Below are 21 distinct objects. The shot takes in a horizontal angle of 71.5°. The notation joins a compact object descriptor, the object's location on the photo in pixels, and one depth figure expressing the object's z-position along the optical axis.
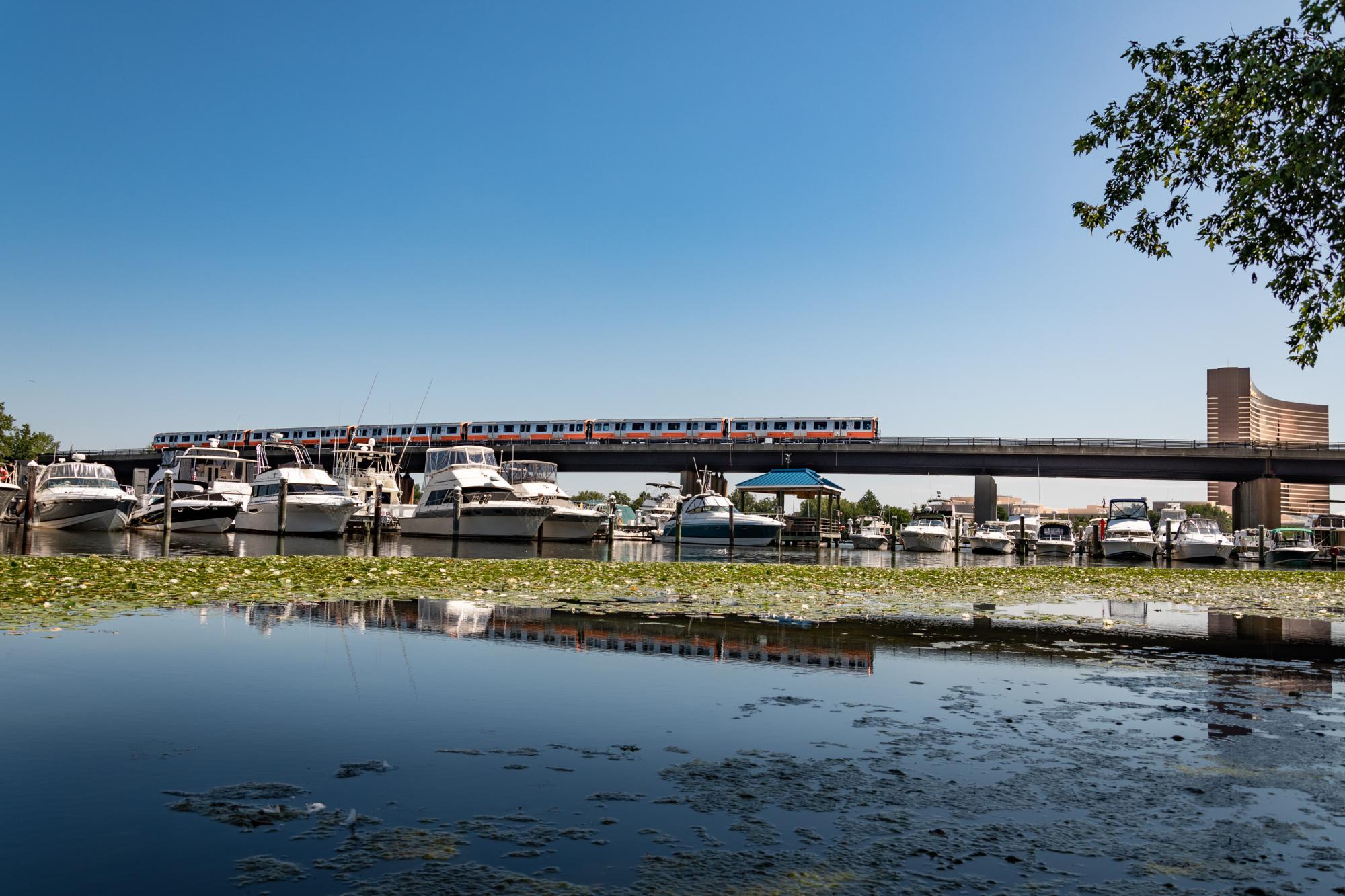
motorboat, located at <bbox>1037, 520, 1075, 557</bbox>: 79.06
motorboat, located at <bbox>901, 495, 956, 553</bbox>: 73.62
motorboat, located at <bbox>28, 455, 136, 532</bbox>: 50.12
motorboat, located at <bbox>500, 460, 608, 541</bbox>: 55.31
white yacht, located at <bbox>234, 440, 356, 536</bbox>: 53.25
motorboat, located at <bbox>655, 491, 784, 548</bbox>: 63.94
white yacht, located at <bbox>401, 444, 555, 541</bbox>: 53.00
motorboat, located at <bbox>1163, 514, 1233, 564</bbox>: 57.84
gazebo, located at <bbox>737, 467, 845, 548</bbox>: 72.69
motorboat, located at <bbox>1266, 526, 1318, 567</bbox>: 56.75
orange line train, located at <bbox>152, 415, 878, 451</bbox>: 90.62
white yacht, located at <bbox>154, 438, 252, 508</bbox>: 61.06
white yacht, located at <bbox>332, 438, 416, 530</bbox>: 63.84
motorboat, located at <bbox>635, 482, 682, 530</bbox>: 89.44
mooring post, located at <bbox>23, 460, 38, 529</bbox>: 52.82
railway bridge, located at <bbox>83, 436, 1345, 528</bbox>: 85.19
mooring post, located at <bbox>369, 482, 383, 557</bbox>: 57.44
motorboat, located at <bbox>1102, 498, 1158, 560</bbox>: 59.31
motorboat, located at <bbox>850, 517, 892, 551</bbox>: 78.88
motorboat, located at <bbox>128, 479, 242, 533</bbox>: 55.34
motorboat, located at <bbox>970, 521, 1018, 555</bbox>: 71.19
